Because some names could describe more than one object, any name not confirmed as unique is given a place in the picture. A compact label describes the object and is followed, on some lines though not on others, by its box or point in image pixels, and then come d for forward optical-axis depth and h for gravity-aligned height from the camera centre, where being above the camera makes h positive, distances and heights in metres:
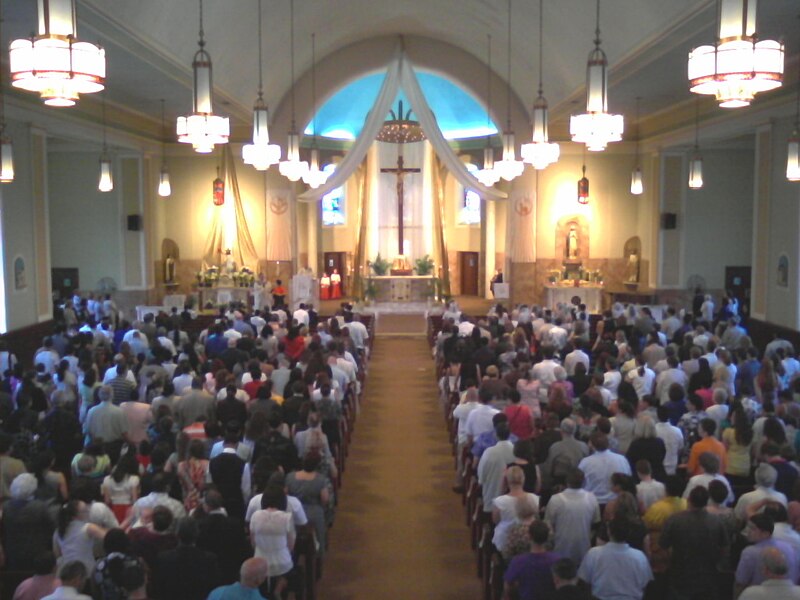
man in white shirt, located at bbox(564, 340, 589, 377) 12.03 -1.44
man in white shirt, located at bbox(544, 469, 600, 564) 6.36 -1.92
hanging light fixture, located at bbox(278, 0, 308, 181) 17.16 +1.89
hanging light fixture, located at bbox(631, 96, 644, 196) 21.67 +1.76
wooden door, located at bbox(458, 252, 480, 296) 30.36 -0.60
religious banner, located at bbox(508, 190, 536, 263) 24.92 +0.81
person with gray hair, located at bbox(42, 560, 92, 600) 4.92 -1.84
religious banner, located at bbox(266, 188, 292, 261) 24.56 +0.89
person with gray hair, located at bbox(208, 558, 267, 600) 5.06 -1.91
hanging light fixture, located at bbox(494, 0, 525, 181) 17.27 +1.81
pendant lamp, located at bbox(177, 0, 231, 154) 8.70 +1.38
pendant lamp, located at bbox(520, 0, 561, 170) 12.39 +1.59
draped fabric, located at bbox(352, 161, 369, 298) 29.50 +1.41
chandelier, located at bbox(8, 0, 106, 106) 5.30 +1.23
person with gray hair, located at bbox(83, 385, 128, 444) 8.78 -1.65
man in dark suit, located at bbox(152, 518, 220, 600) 5.42 -1.95
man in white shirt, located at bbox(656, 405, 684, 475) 7.97 -1.70
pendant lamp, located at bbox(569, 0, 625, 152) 8.73 +1.40
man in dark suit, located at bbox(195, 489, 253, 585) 6.11 -1.97
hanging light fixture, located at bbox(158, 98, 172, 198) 21.86 +1.81
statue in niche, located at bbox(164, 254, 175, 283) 24.97 -0.37
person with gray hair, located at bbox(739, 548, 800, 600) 5.04 -1.92
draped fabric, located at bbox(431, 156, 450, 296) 29.44 +1.51
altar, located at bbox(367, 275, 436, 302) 25.96 -0.95
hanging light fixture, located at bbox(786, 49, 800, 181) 12.60 +1.37
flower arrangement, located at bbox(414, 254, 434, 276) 27.00 -0.34
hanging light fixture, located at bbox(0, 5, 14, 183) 12.62 +1.39
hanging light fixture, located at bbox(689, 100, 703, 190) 18.17 +1.72
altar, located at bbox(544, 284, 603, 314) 23.61 -1.10
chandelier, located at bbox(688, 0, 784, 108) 5.85 +1.32
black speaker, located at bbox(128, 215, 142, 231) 23.56 +0.92
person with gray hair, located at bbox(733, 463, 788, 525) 6.25 -1.71
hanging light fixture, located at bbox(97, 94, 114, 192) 18.08 +1.65
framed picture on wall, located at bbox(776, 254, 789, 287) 16.44 -0.33
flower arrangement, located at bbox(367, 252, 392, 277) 26.81 -0.36
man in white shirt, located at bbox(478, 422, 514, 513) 7.69 -1.84
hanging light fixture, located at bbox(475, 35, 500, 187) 20.46 +1.95
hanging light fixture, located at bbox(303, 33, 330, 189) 20.63 +2.06
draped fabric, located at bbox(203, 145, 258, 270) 24.64 +0.62
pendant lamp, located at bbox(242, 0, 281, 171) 12.46 +1.65
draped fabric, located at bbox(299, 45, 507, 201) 20.97 +3.16
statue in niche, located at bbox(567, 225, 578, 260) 25.22 +0.33
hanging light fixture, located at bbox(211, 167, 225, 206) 23.83 +1.77
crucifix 27.05 +2.14
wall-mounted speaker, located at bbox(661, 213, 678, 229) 23.75 +0.89
